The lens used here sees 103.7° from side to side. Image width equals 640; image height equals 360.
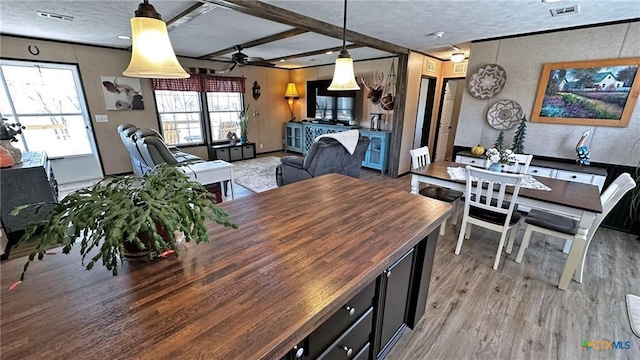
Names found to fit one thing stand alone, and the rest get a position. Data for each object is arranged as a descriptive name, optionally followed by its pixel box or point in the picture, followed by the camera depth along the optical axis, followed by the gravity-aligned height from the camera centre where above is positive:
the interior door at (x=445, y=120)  5.85 -0.19
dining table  1.93 -0.69
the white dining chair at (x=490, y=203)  2.08 -0.81
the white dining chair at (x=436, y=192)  2.78 -0.90
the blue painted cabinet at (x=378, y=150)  5.08 -0.78
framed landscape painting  2.87 +0.26
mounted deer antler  5.41 +0.45
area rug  4.52 -1.30
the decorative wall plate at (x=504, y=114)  3.58 -0.02
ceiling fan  4.11 +0.81
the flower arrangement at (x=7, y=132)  2.68 -0.29
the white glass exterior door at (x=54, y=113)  3.93 -0.13
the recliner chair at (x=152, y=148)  2.93 -0.48
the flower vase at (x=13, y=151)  2.65 -0.47
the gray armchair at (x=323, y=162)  3.40 -0.73
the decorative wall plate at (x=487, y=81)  3.62 +0.45
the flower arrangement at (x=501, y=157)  2.61 -0.45
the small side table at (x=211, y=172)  3.07 -0.78
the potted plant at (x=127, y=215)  0.73 -0.33
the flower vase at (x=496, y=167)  2.61 -0.55
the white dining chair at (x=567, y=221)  1.93 -0.93
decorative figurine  3.08 -0.45
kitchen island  0.62 -0.56
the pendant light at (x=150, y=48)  1.11 +0.26
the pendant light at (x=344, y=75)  1.92 +0.27
